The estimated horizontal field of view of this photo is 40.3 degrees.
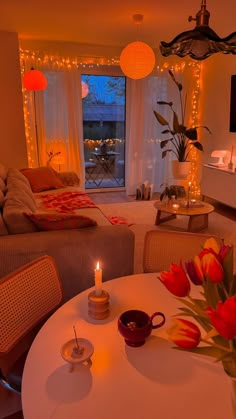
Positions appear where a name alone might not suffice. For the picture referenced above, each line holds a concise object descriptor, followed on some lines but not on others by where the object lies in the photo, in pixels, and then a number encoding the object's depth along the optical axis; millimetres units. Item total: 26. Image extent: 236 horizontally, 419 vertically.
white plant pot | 4707
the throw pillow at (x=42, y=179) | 4105
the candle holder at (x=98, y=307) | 1081
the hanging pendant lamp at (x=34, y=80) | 4250
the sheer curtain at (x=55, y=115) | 5133
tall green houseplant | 4535
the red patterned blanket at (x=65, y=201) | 3369
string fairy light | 4992
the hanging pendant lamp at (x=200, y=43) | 1545
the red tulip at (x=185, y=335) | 633
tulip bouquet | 589
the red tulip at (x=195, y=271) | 715
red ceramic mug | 939
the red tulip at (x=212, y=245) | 744
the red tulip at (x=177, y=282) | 686
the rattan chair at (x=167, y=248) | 1520
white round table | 757
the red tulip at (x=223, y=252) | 729
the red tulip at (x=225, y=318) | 574
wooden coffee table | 3626
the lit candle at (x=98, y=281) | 1127
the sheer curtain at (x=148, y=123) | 5586
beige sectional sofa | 1881
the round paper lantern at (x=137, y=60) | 3297
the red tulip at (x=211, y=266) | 668
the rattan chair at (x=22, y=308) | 1123
